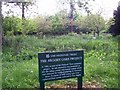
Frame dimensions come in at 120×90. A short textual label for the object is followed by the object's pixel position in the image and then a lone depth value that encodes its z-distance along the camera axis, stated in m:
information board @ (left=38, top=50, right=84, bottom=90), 1.64
